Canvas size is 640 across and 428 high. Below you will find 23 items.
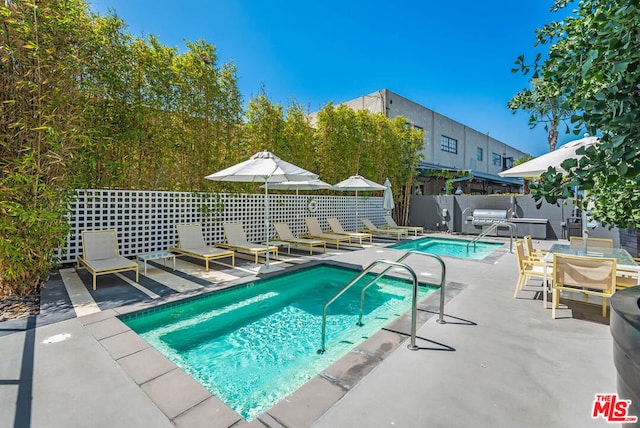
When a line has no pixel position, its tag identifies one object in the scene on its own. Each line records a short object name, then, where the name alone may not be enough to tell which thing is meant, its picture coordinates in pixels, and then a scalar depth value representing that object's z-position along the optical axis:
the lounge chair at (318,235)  9.35
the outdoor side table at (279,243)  7.93
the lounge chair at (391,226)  12.10
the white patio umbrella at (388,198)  12.70
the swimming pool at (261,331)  2.82
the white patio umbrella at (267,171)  5.76
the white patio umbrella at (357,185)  10.40
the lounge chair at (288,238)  8.25
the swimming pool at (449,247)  9.20
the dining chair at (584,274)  3.26
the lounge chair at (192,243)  6.36
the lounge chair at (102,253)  4.98
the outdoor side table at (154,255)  5.57
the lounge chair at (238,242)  7.04
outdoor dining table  3.74
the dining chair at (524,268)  4.14
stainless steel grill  12.09
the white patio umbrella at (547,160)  4.58
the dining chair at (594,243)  5.23
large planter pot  1.20
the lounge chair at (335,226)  10.64
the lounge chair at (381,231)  11.04
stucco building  17.62
